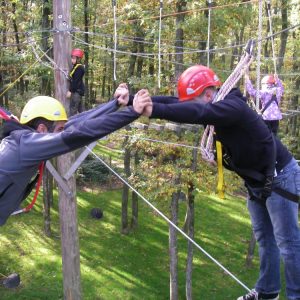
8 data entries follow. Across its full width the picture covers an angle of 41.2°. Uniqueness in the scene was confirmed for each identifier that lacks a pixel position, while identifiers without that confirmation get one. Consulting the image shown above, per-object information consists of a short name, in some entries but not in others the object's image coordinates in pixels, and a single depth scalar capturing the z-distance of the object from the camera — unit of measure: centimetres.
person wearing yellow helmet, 213
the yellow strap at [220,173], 253
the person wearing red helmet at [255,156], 212
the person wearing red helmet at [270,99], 536
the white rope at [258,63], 405
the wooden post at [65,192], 508
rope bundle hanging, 243
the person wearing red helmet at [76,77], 558
